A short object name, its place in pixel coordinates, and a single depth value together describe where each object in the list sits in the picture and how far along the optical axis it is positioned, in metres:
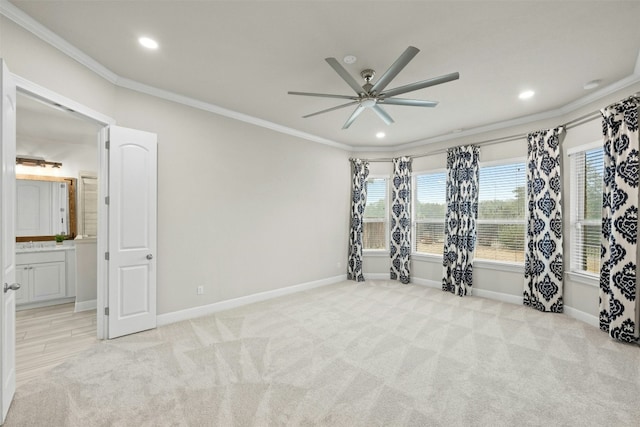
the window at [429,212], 5.58
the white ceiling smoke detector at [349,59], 2.76
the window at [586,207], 3.75
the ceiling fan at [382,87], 2.32
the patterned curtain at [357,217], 5.99
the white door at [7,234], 1.91
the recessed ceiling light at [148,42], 2.56
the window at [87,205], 5.02
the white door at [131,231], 3.19
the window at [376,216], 6.26
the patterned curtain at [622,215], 3.09
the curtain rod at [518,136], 3.63
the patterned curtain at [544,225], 4.07
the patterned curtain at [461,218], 4.92
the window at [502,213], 4.63
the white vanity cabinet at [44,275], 4.30
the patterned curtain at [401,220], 5.86
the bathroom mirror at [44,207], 4.76
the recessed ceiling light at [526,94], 3.55
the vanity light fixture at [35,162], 4.75
